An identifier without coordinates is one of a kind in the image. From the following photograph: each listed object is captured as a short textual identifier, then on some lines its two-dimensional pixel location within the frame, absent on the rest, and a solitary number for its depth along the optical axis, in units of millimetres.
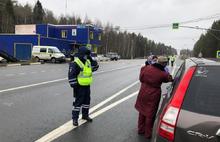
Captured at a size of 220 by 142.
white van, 24179
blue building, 27572
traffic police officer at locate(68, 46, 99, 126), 3900
